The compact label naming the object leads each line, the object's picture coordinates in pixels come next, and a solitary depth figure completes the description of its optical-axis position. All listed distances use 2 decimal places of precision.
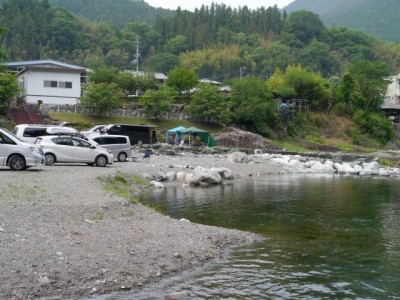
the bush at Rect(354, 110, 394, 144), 77.88
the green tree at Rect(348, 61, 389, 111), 83.38
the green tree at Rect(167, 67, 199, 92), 79.62
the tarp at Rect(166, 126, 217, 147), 52.12
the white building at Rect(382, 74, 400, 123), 88.38
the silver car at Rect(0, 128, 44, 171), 21.05
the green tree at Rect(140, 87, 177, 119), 60.84
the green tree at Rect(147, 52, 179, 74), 144.88
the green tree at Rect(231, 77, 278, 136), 65.88
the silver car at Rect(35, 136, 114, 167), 26.64
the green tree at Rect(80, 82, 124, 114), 57.41
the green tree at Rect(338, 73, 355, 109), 80.75
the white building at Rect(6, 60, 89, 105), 61.06
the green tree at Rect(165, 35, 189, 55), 159.75
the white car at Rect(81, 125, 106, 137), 43.57
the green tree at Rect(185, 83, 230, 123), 62.78
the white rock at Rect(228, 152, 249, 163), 42.94
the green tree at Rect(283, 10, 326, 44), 172.88
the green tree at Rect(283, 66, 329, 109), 78.94
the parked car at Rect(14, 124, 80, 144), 31.14
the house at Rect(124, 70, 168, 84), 92.66
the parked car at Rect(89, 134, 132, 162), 33.22
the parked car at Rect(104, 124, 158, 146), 46.62
